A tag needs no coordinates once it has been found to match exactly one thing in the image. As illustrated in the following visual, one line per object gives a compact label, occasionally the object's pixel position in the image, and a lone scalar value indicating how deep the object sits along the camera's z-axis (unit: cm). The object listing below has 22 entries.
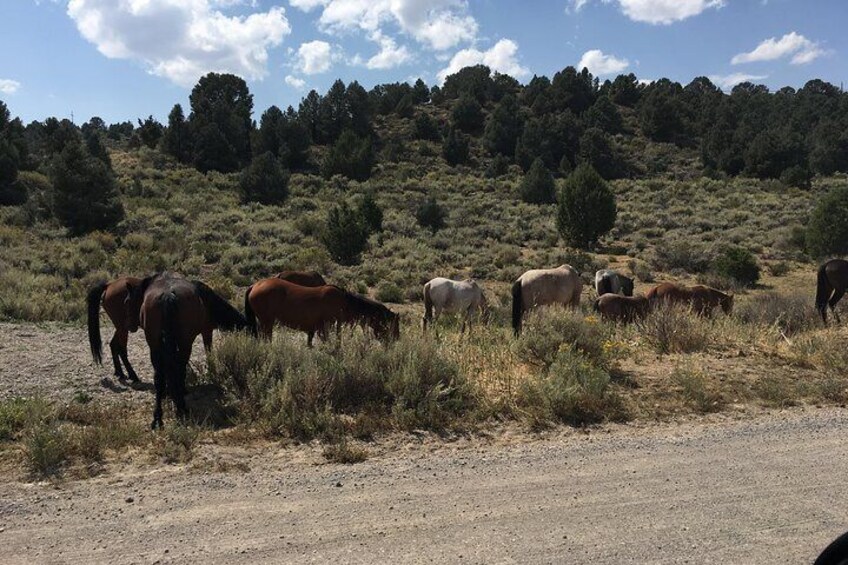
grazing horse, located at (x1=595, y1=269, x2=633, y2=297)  1551
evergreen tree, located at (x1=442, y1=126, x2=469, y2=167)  6956
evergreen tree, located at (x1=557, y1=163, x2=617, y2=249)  3488
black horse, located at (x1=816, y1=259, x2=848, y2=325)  1423
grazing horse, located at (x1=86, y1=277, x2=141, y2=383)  830
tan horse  1262
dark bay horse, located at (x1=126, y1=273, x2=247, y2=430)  653
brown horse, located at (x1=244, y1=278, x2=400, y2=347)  905
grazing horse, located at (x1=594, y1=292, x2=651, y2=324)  1280
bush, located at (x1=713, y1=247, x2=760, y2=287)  2534
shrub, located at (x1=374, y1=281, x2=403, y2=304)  2047
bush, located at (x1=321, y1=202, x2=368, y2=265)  2742
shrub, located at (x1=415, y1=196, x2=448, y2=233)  3875
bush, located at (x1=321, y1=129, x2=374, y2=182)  5825
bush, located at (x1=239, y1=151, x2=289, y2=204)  4500
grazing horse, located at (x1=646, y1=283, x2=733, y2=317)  1321
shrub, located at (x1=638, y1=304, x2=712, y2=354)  953
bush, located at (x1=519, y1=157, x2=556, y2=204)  4966
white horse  1330
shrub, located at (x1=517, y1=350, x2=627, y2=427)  661
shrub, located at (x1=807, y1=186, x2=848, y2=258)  2936
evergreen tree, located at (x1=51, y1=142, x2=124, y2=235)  3058
